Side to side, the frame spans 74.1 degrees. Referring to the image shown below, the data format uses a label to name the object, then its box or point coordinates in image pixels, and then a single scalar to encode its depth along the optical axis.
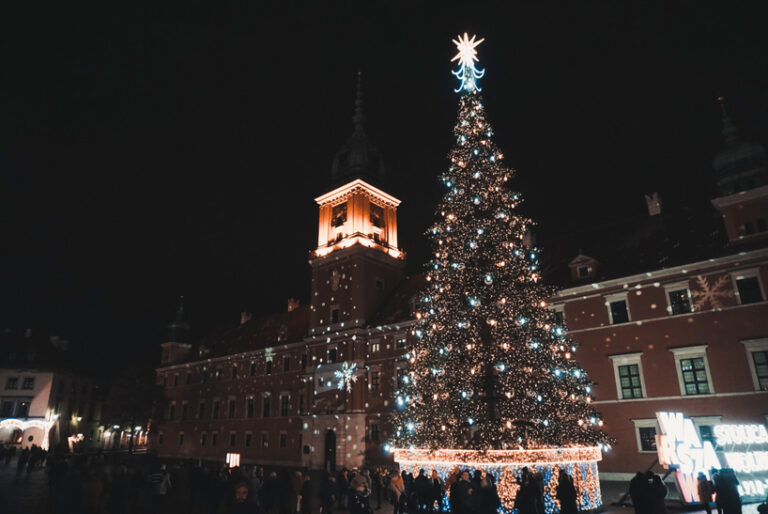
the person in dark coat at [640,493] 11.34
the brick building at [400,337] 24.41
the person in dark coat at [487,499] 12.48
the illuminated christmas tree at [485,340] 16.10
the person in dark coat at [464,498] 12.20
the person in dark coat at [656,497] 11.10
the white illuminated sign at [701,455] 15.12
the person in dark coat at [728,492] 11.54
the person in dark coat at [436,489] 14.98
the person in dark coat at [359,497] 11.45
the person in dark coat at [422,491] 14.95
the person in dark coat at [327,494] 13.85
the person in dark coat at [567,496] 12.63
